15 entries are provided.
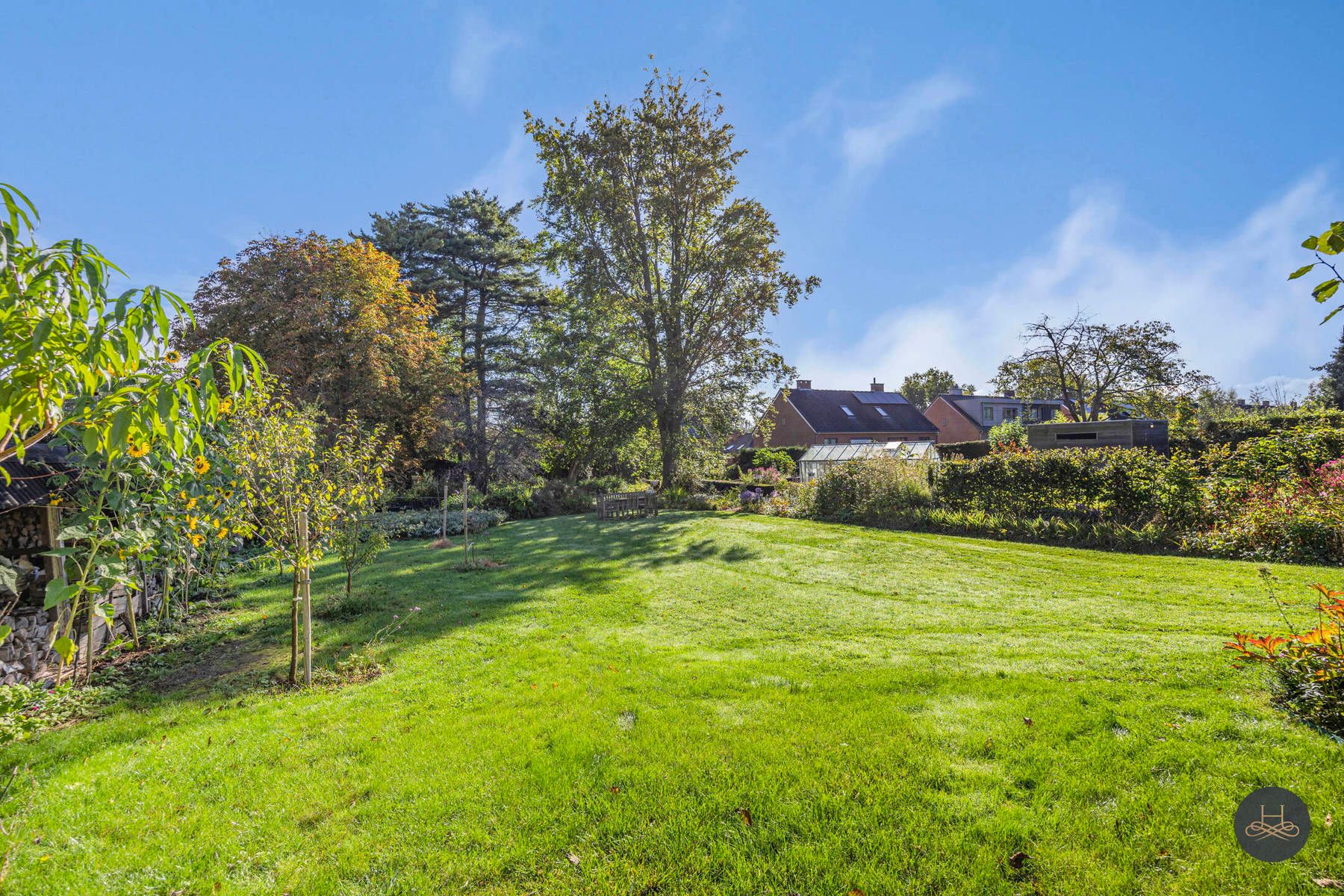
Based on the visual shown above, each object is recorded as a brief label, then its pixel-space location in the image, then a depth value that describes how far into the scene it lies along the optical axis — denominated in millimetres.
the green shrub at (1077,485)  9992
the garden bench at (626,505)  17000
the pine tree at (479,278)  25234
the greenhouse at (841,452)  19609
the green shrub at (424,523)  14102
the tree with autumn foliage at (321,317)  14984
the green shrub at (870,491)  13484
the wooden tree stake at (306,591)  4605
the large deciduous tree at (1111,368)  26203
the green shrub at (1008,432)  23734
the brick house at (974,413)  41125
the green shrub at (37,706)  3445
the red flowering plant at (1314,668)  3172
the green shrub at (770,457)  26997
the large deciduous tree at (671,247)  18703
